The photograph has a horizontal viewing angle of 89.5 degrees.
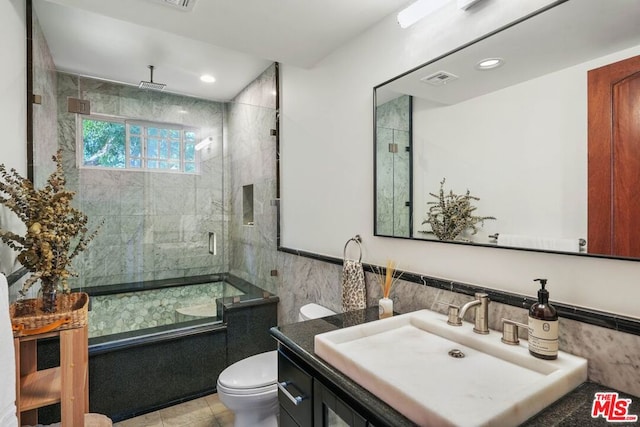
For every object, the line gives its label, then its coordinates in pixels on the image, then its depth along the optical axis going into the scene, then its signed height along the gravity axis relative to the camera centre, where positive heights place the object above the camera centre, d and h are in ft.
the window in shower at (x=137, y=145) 8.81 +1.99
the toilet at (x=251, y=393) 5.73 -3.24
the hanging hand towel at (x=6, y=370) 3.33 -1.66
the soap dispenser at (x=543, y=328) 3.26 -1.21
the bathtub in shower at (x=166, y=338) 6.97 -3.01
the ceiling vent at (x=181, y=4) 5.45 +3.57
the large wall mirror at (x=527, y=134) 3.25 +0.94
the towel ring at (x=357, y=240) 6.50 -0.60
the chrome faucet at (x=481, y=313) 3.99 -1.28
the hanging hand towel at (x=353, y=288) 5.96 -1.46
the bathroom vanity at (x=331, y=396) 2.76 -1.77
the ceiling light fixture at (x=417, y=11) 4.53 +2.89
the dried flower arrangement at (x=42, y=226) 4.75 -0.20
